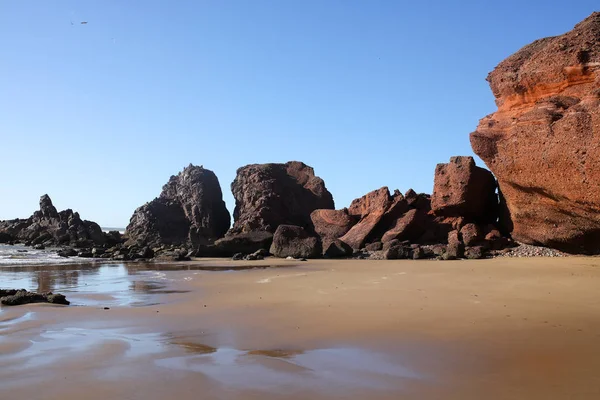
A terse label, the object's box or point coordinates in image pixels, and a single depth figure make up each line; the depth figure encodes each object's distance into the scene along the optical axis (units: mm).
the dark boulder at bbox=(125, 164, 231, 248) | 36375
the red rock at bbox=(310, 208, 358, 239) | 25188
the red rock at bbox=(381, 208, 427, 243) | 21297
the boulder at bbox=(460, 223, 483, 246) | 18703
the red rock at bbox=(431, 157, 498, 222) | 20172
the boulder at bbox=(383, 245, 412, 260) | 18348
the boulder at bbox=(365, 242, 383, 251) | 21348
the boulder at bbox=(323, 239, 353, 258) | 20922
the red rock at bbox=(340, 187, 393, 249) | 22688
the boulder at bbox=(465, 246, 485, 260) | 16594
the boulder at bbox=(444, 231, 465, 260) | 16933
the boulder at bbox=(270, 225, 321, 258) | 21562
